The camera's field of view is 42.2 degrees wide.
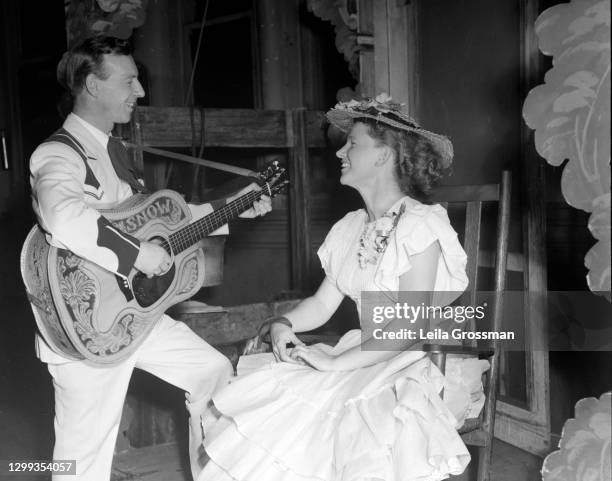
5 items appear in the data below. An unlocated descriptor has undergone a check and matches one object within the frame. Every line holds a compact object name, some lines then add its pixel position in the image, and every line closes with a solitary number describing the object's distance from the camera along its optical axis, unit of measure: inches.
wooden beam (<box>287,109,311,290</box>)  186.9
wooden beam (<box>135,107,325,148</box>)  165.5
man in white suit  115.0
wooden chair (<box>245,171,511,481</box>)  113.3
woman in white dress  94.3
